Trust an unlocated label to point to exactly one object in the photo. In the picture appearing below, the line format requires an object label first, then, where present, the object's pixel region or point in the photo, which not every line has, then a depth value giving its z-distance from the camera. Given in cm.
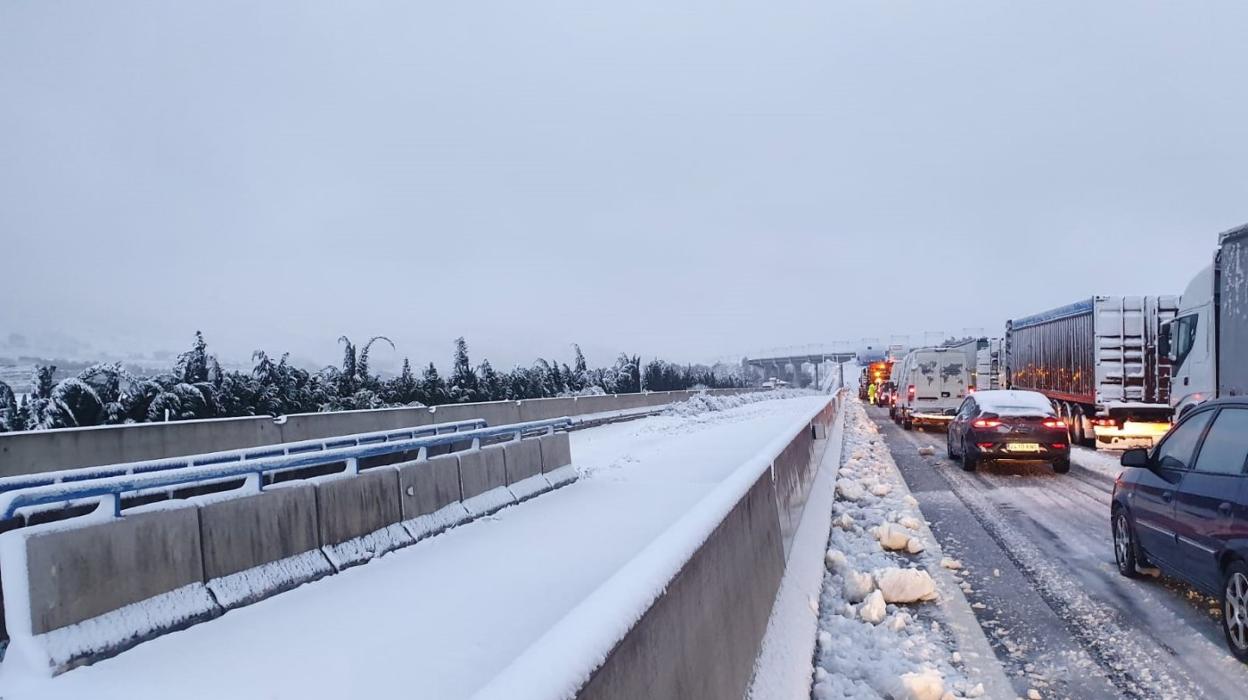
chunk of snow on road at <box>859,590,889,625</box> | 621
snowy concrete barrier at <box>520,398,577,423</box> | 2673
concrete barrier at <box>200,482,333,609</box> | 584
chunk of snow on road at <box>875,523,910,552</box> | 895
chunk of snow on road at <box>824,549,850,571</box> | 765
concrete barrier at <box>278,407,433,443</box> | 1691
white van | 2998
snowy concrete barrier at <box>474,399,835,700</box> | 222
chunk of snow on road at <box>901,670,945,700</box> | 470
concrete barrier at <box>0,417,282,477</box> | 1132
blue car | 552
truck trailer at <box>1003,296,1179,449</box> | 2092
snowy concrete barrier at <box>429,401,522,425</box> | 2303
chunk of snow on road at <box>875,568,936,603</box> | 688
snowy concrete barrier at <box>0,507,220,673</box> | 432
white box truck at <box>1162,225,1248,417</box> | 1316
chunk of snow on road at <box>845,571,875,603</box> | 680
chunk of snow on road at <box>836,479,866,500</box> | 1230
